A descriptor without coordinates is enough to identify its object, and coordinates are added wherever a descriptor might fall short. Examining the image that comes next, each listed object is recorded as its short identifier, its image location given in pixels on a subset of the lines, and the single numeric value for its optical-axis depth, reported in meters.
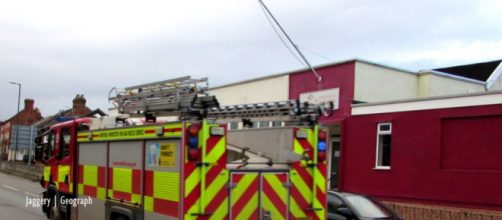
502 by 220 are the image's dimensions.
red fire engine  6.60
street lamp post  47.62
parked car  10.09
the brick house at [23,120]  88.40
